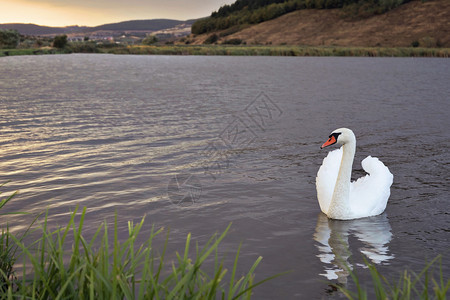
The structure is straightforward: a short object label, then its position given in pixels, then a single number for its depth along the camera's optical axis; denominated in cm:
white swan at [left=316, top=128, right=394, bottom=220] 737
